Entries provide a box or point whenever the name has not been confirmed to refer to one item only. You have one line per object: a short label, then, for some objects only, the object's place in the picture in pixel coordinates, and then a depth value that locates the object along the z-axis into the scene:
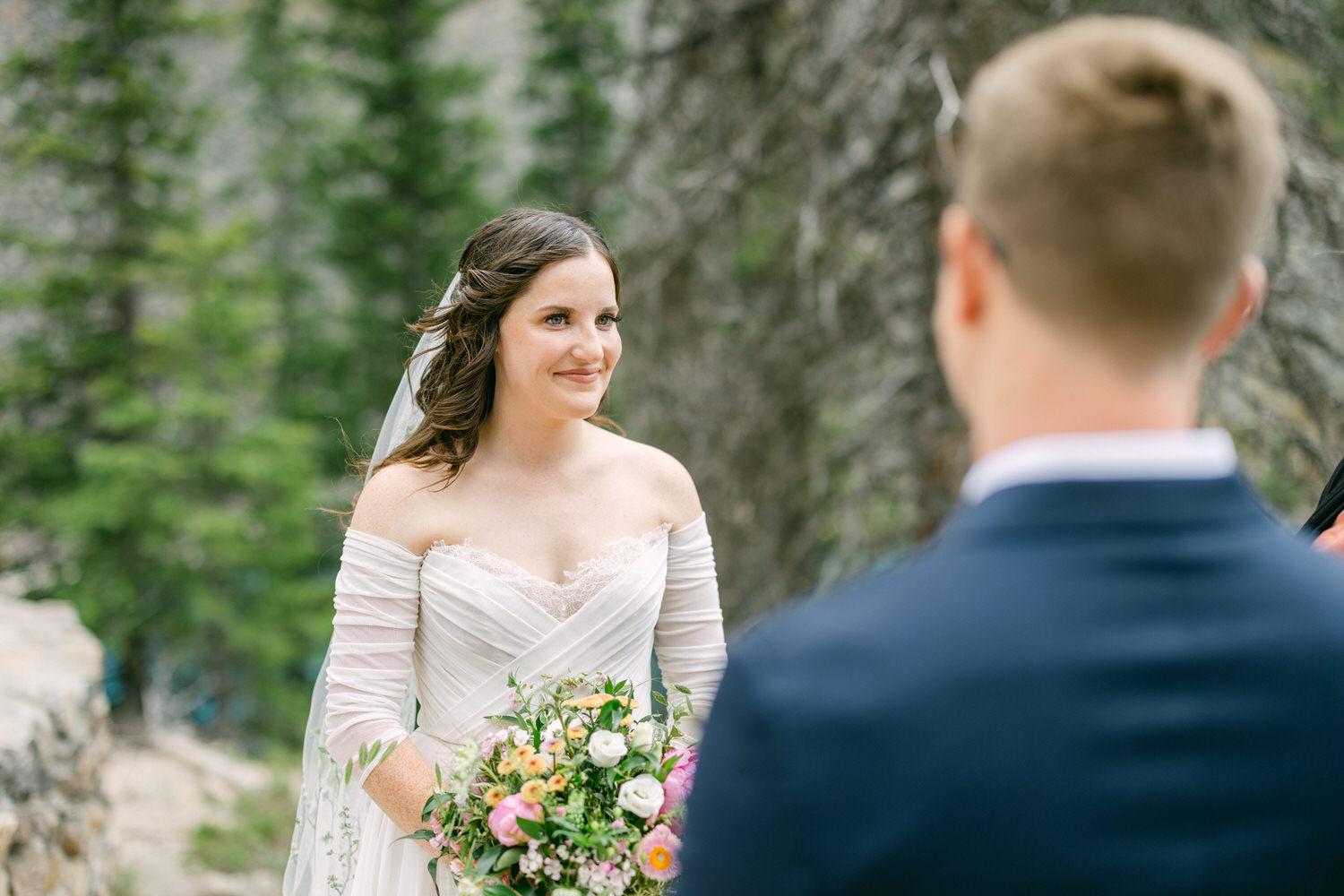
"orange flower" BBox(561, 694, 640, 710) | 1.83
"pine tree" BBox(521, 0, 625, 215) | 13.14
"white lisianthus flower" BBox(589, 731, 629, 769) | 1.70
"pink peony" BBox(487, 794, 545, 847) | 1.64
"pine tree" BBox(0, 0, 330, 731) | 10.58
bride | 2.09
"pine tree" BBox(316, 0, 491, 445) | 13.74
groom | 0.72
